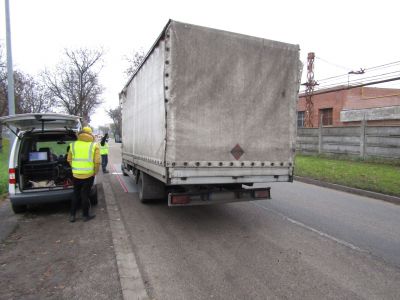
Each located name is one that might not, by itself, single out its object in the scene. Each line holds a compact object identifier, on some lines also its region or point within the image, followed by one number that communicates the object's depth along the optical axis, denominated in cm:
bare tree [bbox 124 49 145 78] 3665
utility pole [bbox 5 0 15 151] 995
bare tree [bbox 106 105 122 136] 7754
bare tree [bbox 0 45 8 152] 1970
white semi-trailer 497
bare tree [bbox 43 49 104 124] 3681
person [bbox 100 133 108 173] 1363
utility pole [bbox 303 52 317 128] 3922
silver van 632
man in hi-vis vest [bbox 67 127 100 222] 611
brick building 2912
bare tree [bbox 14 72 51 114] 3212
